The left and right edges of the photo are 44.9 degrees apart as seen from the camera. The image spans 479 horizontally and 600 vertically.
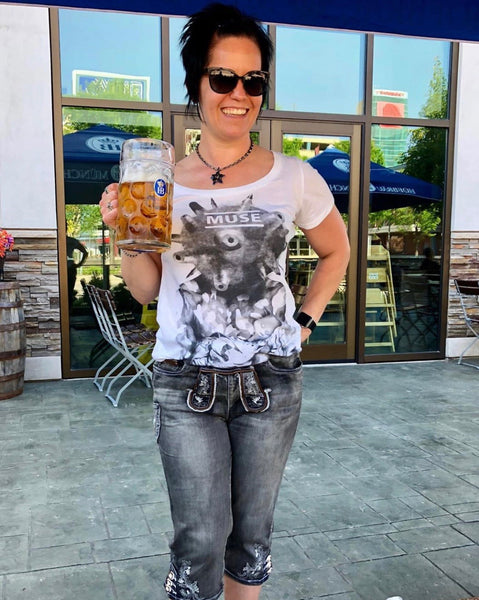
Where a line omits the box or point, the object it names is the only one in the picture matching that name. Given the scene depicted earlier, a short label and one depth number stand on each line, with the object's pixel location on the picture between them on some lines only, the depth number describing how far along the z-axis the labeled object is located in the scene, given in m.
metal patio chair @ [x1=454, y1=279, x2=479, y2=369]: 6.14
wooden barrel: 4.75
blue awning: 2.23
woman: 1.43
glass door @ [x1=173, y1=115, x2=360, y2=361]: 5.94
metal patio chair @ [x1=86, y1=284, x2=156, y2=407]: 4.80
